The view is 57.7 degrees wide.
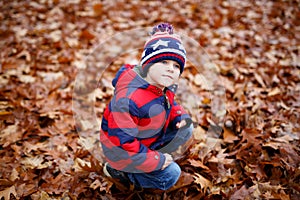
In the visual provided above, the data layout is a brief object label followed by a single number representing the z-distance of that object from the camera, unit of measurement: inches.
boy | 68.5
